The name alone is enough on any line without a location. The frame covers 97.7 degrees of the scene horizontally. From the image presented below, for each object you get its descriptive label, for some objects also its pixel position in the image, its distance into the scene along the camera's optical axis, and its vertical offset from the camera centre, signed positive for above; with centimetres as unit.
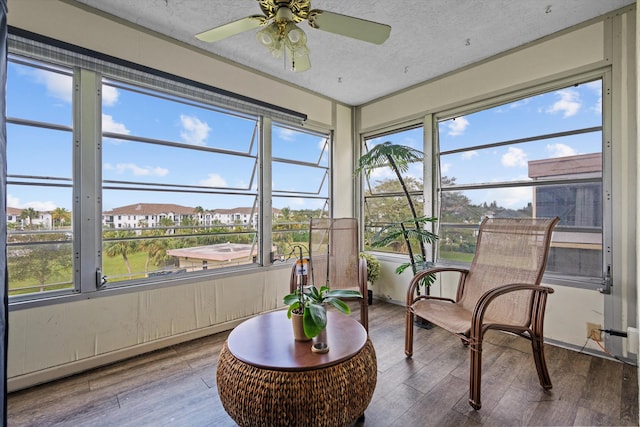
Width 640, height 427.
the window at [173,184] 243 +29
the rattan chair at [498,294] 184 -62
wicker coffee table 127 -81
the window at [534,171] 249 +43
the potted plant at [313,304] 142 -52
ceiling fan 159 +112
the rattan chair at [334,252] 302 -43
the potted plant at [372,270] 377 -77
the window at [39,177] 201 +27
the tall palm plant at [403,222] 305 -4
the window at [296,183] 354 +41
